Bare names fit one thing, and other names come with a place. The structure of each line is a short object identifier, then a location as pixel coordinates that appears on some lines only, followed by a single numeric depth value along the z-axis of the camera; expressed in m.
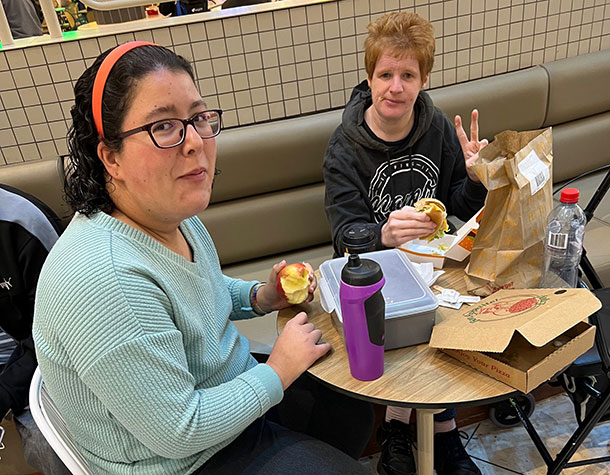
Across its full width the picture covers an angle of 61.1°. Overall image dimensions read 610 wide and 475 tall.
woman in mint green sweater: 0.90
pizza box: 0.99
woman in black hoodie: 1.65
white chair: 1.01
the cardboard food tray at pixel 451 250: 1.43
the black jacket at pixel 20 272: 1.52
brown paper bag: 1.21
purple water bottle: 0.96
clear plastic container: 1.13
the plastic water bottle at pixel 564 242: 1.27
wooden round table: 1.03
